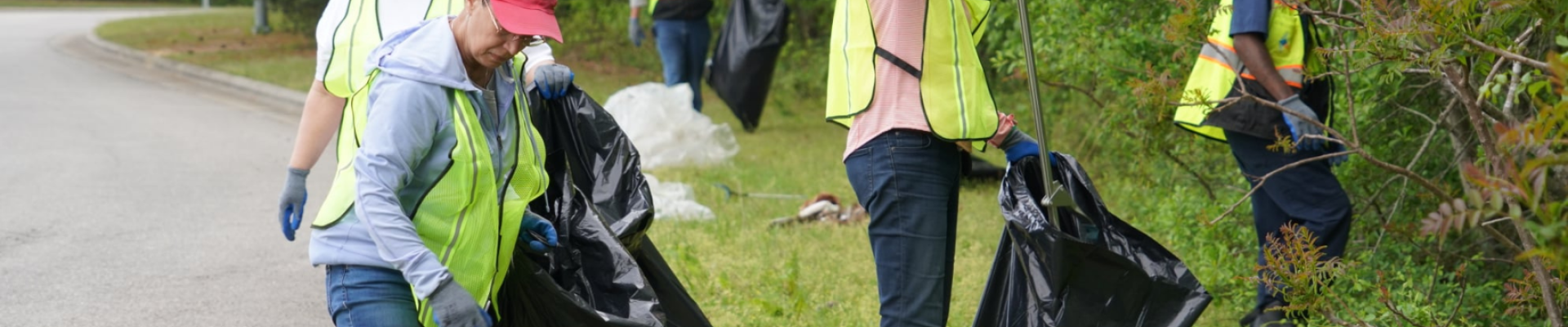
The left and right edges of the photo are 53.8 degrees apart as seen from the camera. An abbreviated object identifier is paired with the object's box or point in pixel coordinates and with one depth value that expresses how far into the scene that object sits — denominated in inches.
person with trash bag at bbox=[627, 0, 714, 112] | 381.1
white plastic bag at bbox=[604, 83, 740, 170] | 325.1
